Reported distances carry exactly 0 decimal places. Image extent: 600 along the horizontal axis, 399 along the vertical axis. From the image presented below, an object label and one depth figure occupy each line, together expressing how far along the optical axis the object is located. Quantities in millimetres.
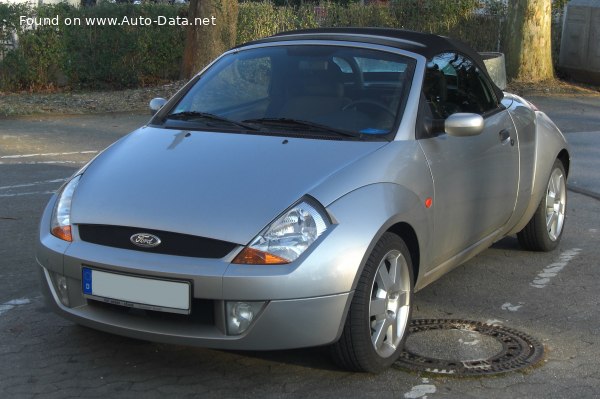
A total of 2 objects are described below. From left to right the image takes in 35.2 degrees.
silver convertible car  4074
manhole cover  4590
